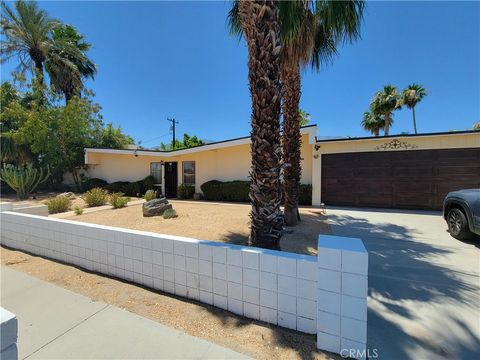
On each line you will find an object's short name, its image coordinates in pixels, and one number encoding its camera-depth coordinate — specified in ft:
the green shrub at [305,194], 34.81
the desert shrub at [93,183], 52.70
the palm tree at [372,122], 84.89
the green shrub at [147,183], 49.05
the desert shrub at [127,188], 48.29
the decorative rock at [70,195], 39.12
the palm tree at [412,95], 73.00
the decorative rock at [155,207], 25.54
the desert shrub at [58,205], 29.92
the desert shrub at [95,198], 33.22
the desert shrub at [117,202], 31.19
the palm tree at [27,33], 48.37
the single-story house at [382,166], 28.30
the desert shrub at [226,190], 38.68
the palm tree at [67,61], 53.78
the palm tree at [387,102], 71.72
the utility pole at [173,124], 102.91
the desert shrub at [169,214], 24.55
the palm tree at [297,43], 15.91
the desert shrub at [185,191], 44.68
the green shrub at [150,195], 36.27
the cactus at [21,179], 40.40
